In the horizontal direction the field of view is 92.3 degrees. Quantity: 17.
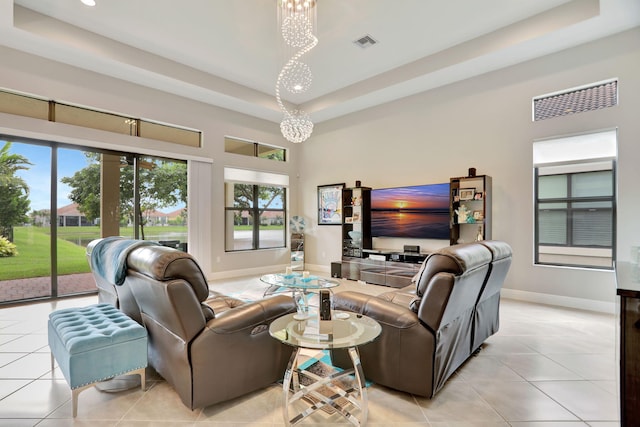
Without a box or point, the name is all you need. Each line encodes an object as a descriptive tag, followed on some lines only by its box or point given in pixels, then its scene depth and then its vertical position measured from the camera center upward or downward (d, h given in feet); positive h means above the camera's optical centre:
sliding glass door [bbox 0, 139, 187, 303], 14.87 +0.22
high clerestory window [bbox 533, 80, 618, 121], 13.57 +5.27
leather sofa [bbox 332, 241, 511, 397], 6.70 -2.53
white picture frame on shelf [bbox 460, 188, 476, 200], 16.47 +1.07
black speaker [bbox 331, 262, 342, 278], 21.40 -3.92
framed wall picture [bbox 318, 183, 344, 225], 23.22 +0.69
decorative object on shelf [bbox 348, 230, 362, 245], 21.26 -1.61
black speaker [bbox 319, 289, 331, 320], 6.59 -2.05
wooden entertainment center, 16.35 -1.09
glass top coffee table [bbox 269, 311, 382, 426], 5.98 -2.50
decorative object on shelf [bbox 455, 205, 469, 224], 16.64 -0.01
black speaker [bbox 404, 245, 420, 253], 18.43 -2.15
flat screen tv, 17.73 +0.06
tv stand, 18.06 -3.35
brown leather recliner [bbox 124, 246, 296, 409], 6.24 -2.63
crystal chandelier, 12.12 +7.62
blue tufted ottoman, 6.41 -2.96
